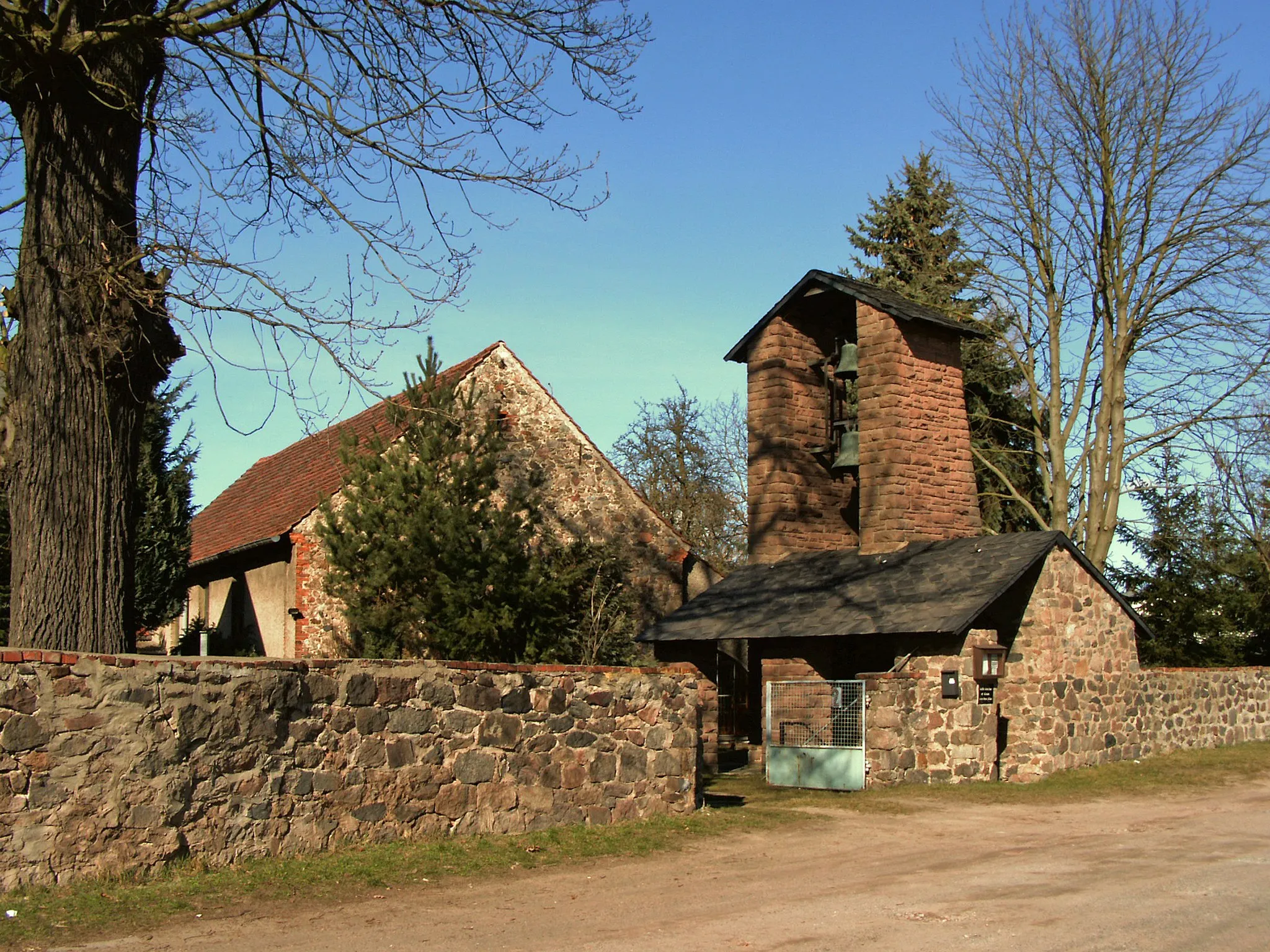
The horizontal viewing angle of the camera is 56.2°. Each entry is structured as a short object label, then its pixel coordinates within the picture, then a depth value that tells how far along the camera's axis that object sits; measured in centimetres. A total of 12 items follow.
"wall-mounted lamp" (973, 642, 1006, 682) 1576
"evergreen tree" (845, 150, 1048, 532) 2902
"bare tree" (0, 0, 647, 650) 855
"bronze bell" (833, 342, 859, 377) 2002
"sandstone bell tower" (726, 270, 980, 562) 1884
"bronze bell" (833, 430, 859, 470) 1977
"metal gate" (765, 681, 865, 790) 1586
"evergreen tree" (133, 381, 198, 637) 1855
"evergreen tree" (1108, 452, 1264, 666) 2688
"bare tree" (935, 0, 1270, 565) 2419
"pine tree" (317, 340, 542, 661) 1544
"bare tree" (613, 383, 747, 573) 3862
